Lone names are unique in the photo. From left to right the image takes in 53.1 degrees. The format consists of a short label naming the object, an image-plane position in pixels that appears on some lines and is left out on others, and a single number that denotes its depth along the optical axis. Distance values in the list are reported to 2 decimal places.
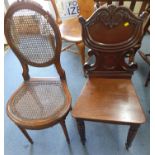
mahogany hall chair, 1.04
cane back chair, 1.05
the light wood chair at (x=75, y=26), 1.85
